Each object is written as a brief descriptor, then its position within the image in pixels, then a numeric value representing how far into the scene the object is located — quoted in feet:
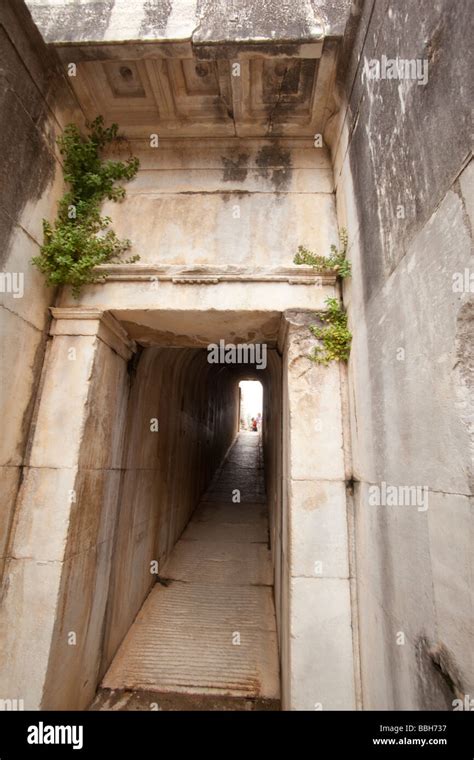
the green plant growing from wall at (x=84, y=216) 10.78
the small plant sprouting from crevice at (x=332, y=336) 10.39
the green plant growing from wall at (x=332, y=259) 10.70
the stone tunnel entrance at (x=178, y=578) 11.74
